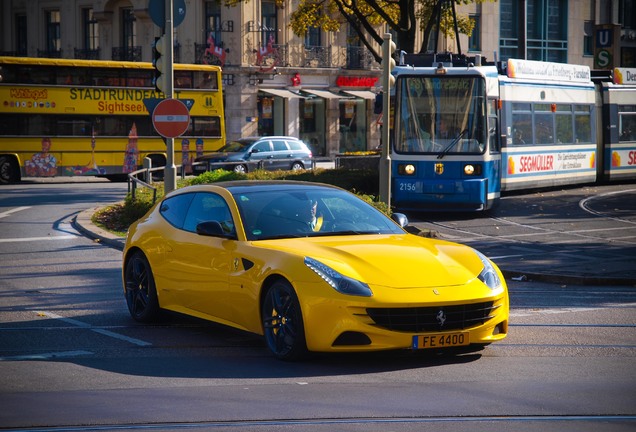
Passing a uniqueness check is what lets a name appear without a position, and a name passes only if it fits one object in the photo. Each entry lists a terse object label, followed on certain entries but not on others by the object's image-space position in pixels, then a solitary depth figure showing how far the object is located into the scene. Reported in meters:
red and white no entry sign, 17.83
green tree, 31.80
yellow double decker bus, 36.91
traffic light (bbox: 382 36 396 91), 18.61
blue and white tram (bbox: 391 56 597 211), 23.44
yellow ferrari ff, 8.55
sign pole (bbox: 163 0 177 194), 18.03
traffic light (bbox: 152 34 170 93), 17.92
